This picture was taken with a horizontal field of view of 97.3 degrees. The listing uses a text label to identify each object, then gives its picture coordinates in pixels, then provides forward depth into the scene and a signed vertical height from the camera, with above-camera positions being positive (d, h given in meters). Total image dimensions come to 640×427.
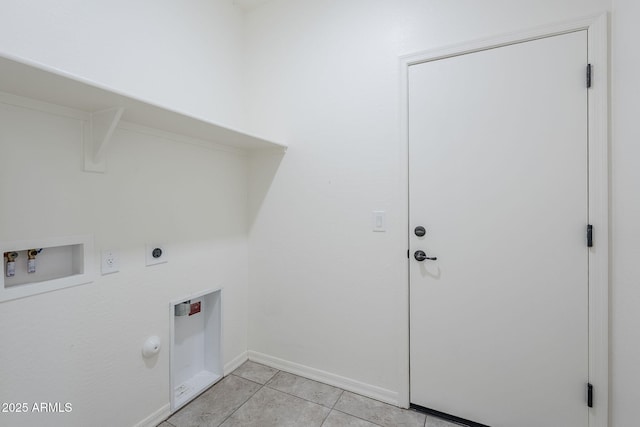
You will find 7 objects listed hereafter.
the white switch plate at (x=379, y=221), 1.75 -0.06
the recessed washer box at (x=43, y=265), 1.08 -0.22
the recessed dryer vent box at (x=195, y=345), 1.74 -0.91
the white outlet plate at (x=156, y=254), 1.56 -0.24
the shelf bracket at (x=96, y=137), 1.26 +0.34
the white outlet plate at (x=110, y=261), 1.36 -0.24
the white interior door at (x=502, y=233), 1.36 -0.12
